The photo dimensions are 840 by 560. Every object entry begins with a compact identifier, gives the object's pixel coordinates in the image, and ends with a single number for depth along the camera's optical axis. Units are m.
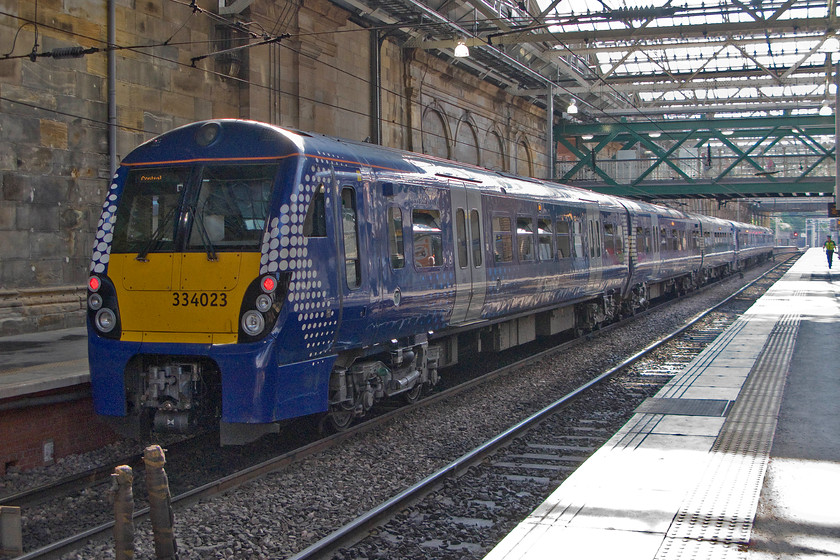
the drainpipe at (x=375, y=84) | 22.11
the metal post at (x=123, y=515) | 4.60
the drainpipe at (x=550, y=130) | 28.52
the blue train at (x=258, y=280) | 7.14
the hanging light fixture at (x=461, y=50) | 17.48
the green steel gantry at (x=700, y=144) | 37.53
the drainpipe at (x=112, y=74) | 14.01
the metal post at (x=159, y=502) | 4.87
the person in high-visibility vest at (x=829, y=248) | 46.27
